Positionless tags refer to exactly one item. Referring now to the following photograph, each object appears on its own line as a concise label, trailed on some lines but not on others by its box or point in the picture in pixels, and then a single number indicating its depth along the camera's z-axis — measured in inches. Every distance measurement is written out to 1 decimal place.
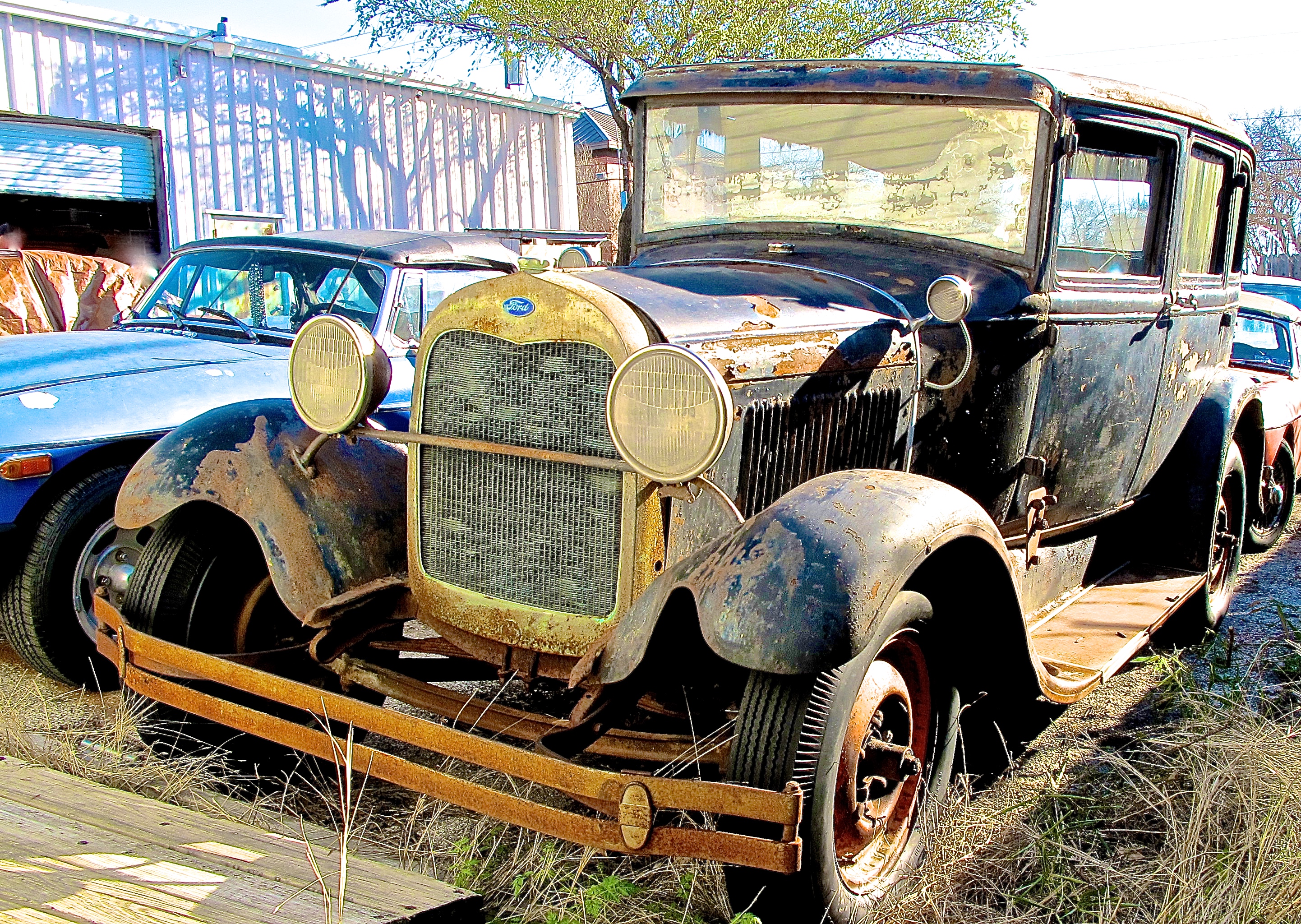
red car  229.9
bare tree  1161.4
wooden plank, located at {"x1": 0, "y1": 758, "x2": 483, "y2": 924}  83.5
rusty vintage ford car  85.7
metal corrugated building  387.9
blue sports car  149.3
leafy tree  636.7
